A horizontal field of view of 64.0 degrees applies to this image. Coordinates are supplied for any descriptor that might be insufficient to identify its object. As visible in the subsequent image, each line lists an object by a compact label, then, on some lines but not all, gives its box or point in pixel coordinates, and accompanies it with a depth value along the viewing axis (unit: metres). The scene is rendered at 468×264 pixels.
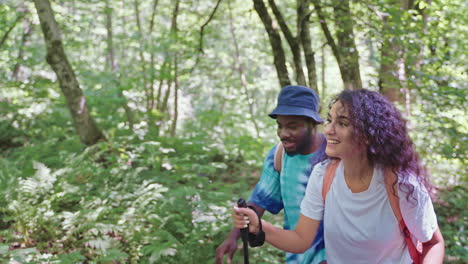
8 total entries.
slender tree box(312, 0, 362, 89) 6.08
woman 1.61
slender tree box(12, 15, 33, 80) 10.30
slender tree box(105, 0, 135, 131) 8.22
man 2.31
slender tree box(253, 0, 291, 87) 5.50
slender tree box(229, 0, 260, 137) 15.45
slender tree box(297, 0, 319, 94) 5.69
